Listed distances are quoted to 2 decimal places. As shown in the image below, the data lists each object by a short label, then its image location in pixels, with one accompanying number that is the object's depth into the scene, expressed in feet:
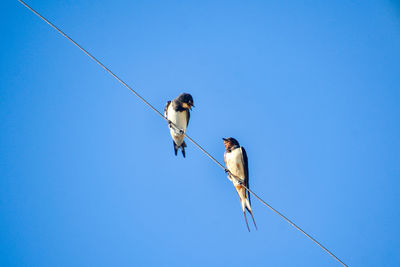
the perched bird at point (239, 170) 33.88
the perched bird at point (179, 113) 38.90
